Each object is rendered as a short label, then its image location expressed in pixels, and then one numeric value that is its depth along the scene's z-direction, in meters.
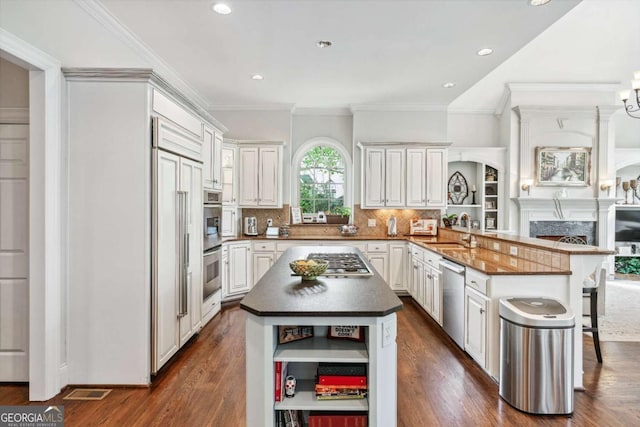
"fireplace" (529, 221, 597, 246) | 7.08
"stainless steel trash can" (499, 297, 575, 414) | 2.39
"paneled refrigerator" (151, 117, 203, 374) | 2.90
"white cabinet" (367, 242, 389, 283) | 5.61
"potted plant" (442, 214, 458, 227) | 5.99
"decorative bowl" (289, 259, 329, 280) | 2.40
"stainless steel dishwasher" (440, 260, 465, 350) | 3.40
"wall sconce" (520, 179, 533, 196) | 7.06
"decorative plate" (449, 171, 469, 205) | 7.62
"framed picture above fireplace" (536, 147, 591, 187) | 7.04
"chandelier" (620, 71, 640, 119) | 3.87
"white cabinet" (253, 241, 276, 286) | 5.57
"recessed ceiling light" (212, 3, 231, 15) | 3.00
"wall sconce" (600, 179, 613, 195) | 6.97
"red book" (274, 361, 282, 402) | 1.84
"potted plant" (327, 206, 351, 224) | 6.40
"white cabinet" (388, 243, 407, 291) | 5.61
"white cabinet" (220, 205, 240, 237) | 5.46
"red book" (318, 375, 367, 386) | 1.88
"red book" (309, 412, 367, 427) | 1.86
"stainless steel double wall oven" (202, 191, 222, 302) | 4.08
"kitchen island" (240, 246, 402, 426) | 1.78
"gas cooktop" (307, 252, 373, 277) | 2.62
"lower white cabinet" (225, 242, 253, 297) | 5.21
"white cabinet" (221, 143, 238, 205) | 5.46
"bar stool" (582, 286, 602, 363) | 3.19
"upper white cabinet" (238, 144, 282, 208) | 5.84
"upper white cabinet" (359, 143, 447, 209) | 5.88
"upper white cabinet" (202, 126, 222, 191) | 4.09
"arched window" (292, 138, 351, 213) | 6.60
